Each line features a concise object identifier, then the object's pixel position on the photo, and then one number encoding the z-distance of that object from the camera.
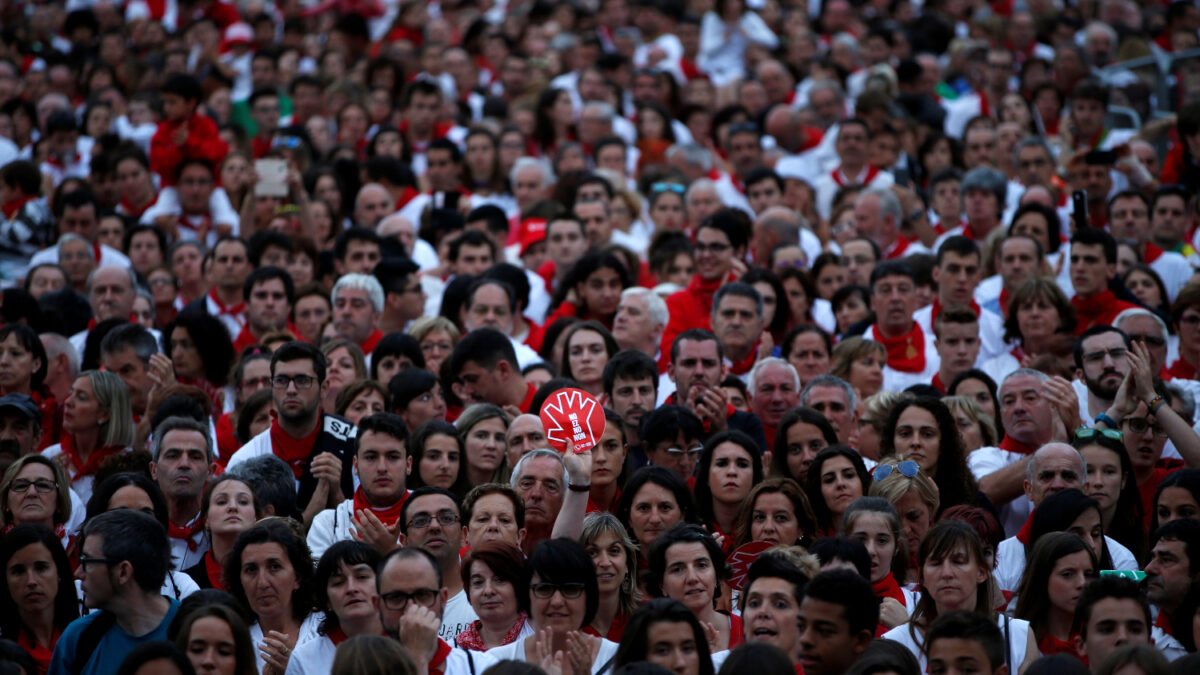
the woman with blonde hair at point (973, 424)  16.56
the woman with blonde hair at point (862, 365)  18.42
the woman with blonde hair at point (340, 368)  17.91
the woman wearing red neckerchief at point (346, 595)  12.47
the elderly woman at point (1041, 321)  18.83
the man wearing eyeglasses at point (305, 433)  15.50
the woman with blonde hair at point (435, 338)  18.92
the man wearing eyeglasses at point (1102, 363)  16.53
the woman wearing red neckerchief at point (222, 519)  14.11
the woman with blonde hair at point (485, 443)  15.71
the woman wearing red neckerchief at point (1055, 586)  12.55
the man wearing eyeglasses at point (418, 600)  11.52
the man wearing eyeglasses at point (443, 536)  13.52
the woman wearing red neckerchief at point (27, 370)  17.80
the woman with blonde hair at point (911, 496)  14.33
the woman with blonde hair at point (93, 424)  16.83
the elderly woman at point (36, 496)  14.63
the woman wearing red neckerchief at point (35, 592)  12.86
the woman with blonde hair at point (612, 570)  13.09
